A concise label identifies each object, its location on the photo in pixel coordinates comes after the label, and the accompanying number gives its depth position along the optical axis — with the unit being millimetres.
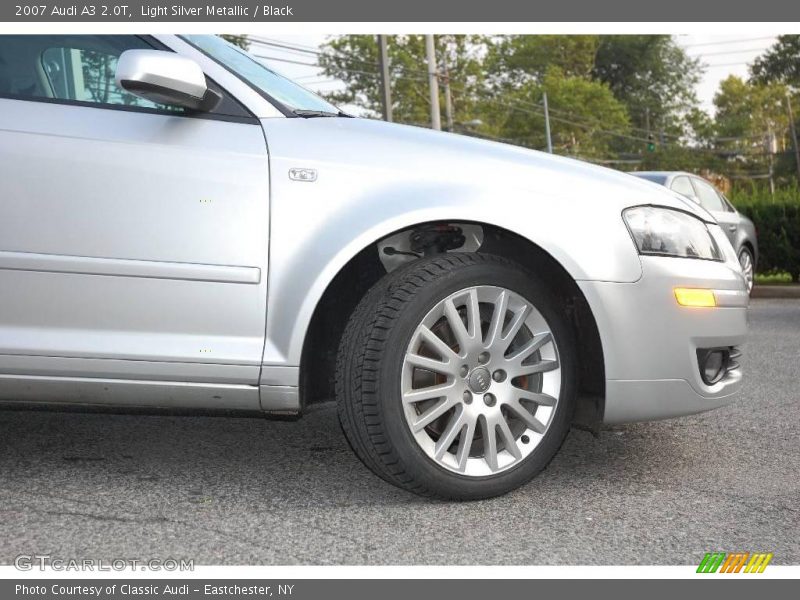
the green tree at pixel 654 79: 91562
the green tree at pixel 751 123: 88812
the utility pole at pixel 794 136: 70625
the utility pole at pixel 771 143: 93312
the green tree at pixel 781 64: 76938
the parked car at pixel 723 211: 12180
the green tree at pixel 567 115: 77562
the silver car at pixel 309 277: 3137
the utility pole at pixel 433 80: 29234
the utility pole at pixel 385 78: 27008
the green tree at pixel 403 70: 54031
